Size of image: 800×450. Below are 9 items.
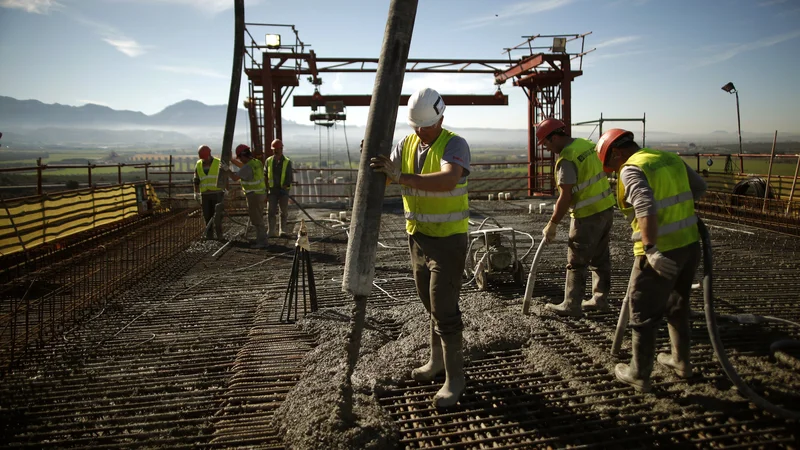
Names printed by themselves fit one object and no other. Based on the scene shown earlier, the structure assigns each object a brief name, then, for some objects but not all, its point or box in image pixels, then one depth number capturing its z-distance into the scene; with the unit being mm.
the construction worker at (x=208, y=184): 9695
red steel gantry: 15234
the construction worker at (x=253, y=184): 9195
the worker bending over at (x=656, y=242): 3117
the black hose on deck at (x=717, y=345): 2830
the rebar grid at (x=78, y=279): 4551
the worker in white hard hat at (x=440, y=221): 3104
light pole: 14880
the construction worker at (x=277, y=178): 9789
